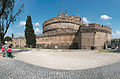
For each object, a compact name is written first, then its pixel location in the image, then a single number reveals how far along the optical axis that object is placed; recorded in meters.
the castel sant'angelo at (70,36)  13.50
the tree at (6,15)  10.69
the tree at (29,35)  23.25
